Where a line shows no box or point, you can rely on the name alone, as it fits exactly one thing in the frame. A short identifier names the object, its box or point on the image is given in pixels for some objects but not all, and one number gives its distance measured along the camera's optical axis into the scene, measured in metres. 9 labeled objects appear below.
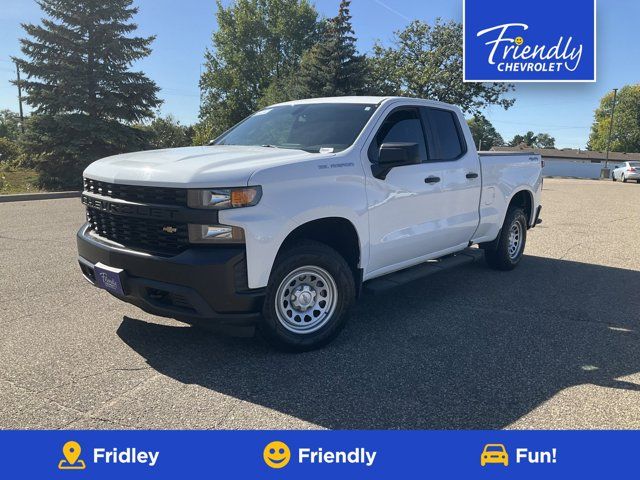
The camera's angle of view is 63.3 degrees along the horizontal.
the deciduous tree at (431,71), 37.66
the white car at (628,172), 36.22
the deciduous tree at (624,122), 92.14
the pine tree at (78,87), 19.19
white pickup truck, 3.47
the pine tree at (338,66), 32.31
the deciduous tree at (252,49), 50.16
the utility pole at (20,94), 19.59
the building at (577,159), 59.06
